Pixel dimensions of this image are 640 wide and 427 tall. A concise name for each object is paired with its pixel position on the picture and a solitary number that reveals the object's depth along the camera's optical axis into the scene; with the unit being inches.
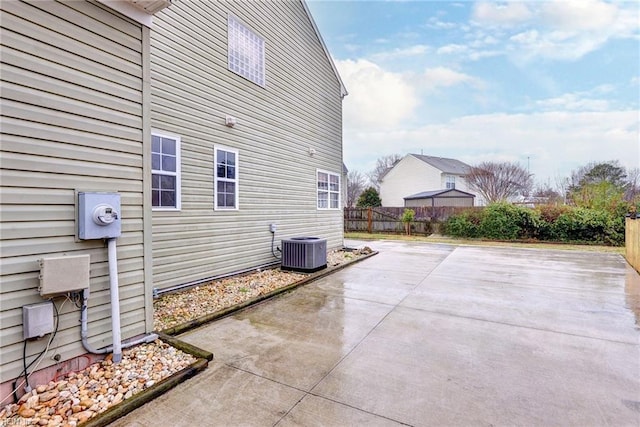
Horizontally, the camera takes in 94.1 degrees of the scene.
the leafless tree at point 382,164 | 1704.0
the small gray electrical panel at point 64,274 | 87.4
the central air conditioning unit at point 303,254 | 259.9
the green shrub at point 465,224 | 555.6
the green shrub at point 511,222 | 513.7
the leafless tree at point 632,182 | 790.5
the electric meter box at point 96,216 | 97.2
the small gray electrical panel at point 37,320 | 85.2
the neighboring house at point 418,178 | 1073.5
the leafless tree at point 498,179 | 992.2
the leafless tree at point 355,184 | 1543.3
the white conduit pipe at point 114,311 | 103.2
